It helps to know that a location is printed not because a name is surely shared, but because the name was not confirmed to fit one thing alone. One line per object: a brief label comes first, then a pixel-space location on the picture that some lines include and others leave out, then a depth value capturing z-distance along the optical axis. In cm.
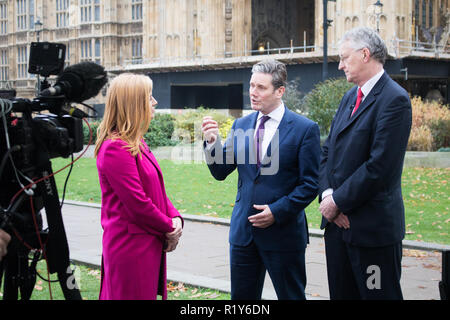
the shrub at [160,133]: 2564
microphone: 383
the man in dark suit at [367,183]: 388
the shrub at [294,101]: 2369
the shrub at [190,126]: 2620
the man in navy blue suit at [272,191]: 423
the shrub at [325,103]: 2161
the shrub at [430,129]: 2038
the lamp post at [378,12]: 2863
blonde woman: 370
